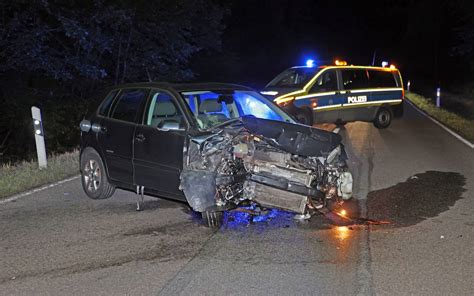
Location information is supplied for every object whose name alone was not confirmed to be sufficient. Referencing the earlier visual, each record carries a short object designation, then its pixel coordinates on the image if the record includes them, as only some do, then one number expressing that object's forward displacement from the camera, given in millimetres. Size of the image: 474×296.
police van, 14680
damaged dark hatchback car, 6258
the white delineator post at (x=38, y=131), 10135
